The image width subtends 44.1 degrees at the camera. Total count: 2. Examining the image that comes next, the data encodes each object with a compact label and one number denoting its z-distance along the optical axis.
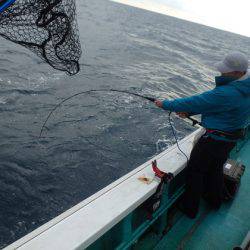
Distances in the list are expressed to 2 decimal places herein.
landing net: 2.97
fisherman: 3.57
